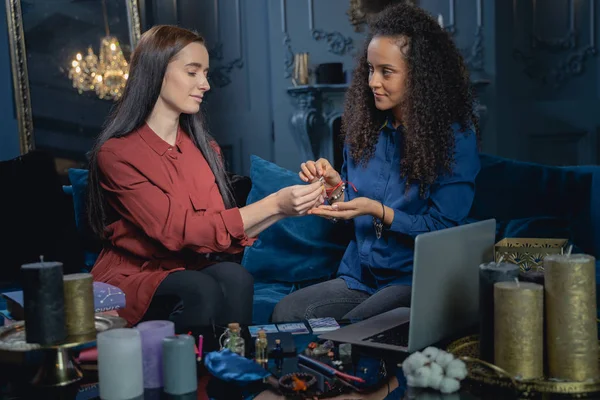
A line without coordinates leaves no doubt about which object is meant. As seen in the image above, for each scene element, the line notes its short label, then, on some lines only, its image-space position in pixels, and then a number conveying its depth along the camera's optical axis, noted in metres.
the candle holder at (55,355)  1.33
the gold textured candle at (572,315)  1.22
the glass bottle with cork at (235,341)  1.54
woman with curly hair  2.04
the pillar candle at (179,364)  1.29
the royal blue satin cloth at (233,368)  1.37
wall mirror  4.78
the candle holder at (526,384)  1.22
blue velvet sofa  2.44
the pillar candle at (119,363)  1.26
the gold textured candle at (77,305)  1.36
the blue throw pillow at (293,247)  2.61
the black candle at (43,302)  1.28
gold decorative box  1.44
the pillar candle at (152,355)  1.35
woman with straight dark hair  1.88
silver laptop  1.38
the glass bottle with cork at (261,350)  1.51
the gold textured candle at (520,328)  1.21
